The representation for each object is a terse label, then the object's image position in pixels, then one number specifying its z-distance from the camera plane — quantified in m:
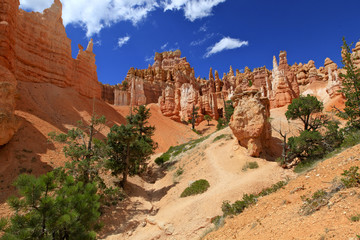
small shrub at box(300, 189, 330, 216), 6.12
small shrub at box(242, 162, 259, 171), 17.17
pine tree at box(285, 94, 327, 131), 21.08
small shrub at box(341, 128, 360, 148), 13.32
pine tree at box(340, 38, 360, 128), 16.22
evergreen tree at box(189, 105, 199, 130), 55.51
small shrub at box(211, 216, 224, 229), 9.48
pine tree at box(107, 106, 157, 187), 18.14
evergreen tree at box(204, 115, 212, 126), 55.66
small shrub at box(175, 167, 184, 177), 20.86
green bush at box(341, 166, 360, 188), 6.19
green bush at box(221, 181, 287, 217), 9.73
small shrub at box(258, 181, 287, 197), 10.48
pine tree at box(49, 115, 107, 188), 12.95
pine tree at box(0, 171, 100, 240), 5.87
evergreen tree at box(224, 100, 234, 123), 44.28
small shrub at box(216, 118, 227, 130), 44.35
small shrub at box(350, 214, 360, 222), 4.64
